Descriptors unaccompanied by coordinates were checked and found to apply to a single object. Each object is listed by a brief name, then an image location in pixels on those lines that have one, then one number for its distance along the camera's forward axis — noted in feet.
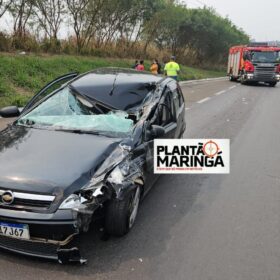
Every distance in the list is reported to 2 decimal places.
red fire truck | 86.89
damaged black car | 10.33
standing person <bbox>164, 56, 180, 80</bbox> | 59.67
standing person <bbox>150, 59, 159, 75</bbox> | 65.87
